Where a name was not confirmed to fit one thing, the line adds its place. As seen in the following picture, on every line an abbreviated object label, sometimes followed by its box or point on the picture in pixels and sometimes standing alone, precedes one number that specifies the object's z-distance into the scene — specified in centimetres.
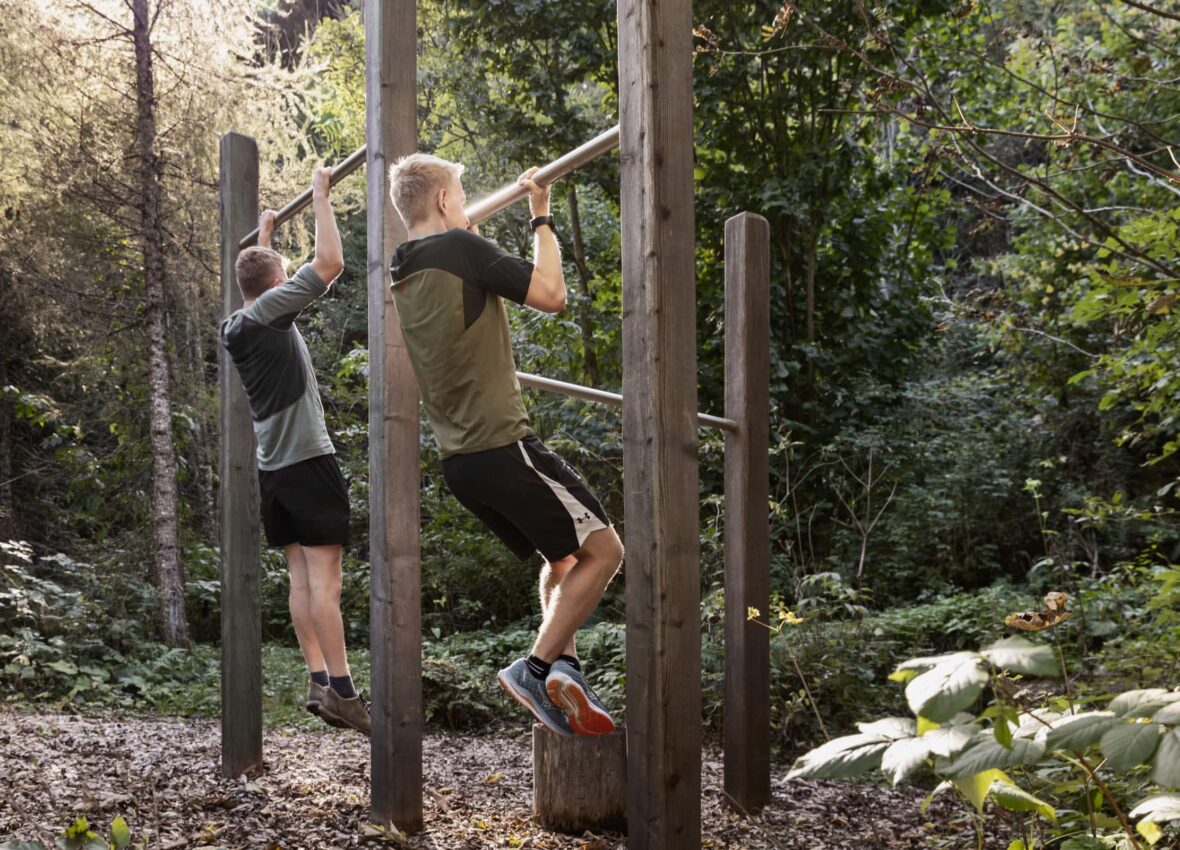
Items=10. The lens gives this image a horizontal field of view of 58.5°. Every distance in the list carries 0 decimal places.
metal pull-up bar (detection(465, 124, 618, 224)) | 271
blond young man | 297
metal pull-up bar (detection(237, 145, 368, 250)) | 367
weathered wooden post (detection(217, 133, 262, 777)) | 428
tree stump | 352
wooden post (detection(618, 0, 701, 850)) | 237
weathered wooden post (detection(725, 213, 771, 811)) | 409
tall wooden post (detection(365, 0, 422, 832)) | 330
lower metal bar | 387
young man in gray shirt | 383
